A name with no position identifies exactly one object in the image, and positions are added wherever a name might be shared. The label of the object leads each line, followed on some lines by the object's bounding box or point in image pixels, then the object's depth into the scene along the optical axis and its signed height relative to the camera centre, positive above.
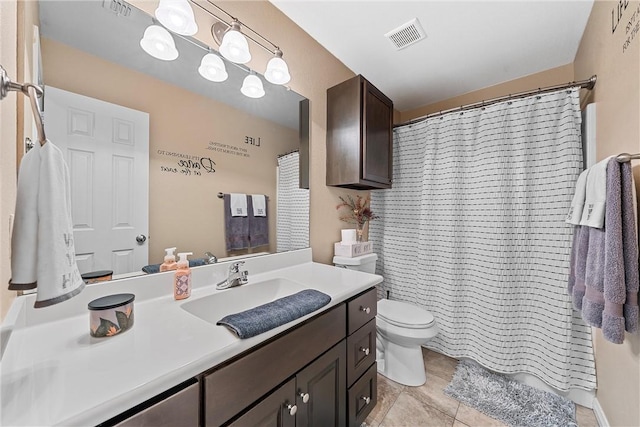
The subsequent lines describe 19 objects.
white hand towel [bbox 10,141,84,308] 0.44 -0.04
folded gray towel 0.68 -0.31
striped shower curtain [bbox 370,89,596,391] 1.50 -0.14
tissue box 1.79 -0.26
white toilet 1.59 -0.83
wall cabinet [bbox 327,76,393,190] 1.68 +0.59
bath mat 1.36 -1.15
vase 2.03 -0.15
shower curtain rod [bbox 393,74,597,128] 1.44 +0.82
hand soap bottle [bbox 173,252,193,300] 0.94 -0.27
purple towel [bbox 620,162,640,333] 0.91 -0.13
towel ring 0.44 +0.23
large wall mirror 0.81 +0.32
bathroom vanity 0.46 -0.34
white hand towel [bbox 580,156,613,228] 1.01 +0.08
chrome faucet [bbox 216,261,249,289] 1.09 -0.29
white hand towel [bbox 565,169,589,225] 1.19 +0.08
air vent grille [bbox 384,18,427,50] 1.57 +1.23
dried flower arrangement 2.02 +0.01
